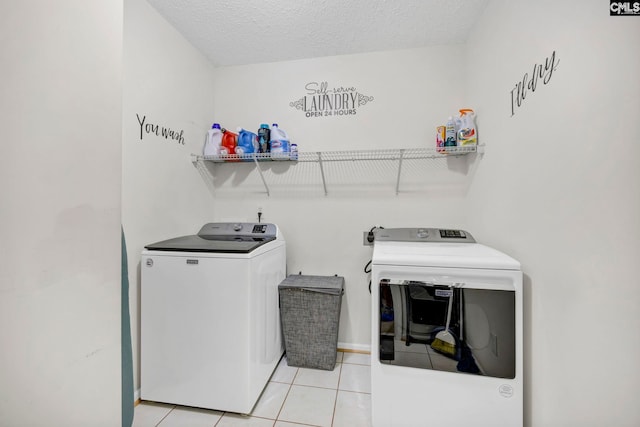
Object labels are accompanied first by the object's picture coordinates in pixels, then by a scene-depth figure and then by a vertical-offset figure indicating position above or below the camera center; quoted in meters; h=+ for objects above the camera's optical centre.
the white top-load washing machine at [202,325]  1.52 -0.67
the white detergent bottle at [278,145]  2.18 +0.56
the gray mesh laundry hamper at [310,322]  2.00 -0.86
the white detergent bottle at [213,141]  2.29 +0.61
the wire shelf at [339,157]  2.16 +0.46
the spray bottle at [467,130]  1.91 +0.58
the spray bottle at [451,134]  1.99 +0.58
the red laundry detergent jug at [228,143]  2.30 +0.60
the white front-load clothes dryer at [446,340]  1.23 -0.64
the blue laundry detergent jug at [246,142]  2.24 +0.59
